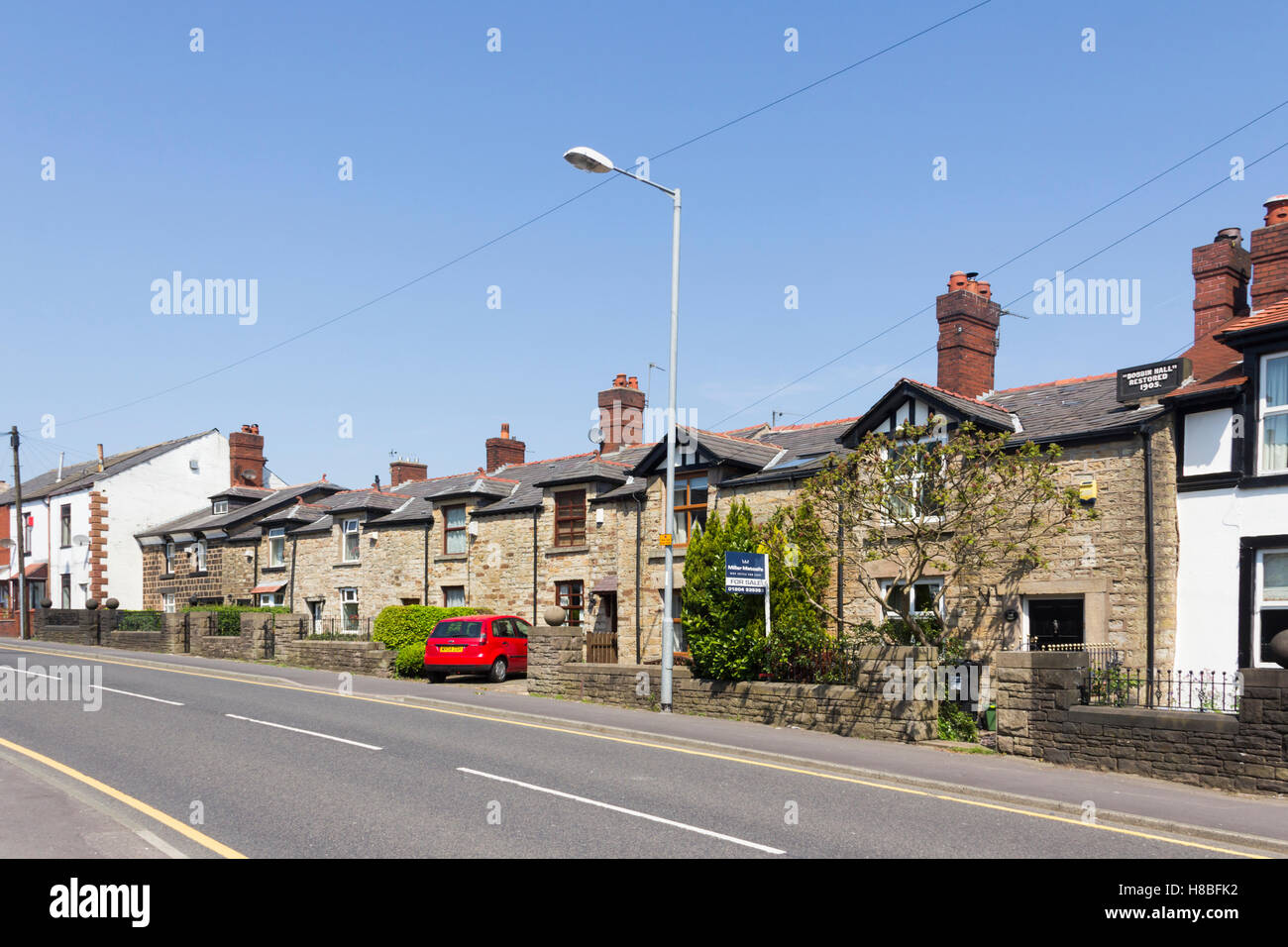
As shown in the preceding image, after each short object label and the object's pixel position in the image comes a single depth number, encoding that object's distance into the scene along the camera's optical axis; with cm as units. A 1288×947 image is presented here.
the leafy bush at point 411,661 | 2938
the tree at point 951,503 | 1689
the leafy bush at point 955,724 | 1658
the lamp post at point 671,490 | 1867
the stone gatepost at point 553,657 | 2323
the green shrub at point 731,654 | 1917
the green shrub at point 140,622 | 4406
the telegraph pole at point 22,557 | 5125
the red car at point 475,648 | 2741
